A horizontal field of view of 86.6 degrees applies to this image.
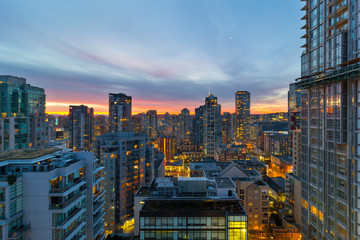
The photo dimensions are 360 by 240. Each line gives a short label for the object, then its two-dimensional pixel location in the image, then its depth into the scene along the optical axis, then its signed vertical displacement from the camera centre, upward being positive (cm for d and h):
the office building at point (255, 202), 5419 -2316
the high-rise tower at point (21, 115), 4562 +149
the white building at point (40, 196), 1839 -783
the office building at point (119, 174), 6038 -1743
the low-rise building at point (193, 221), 2809 -1476
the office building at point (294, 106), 8684 +887
